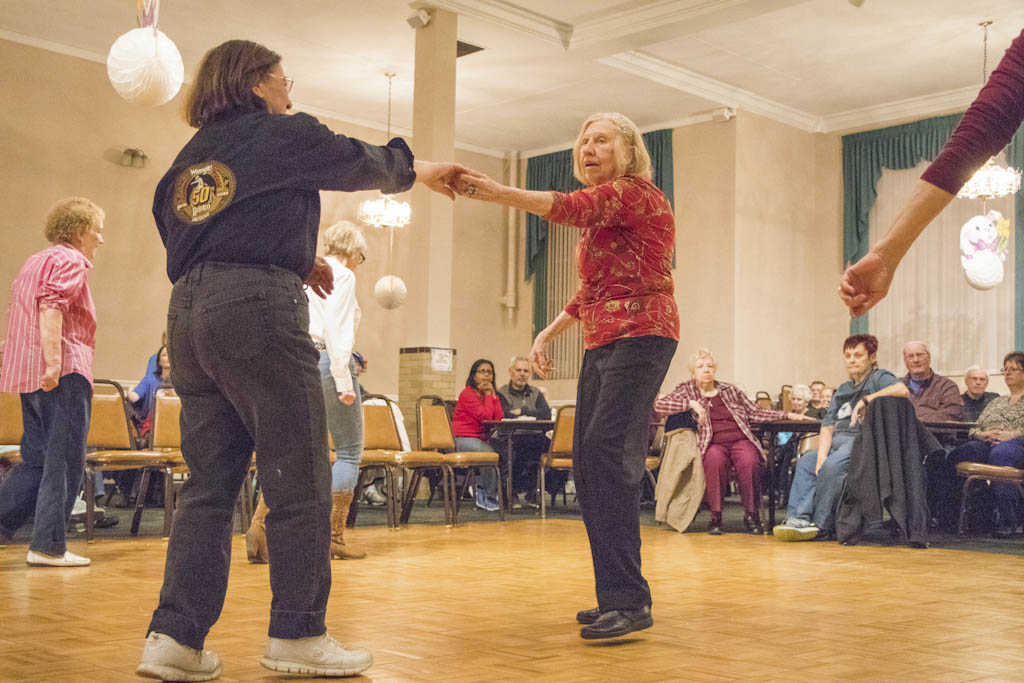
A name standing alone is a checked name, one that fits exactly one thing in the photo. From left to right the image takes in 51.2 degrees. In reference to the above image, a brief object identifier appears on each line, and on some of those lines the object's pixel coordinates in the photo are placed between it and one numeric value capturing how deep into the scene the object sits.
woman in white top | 4.05
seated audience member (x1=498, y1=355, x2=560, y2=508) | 8.36
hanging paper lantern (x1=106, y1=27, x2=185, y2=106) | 5.00
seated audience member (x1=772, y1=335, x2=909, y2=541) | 5.81
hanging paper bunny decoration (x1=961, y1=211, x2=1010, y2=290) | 9.86
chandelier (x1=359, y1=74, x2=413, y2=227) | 9.77
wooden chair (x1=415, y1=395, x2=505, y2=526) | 6.57
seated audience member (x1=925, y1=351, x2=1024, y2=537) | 6.16
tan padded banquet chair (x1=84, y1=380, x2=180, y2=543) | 5.15
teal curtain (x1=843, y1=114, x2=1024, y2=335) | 11.05
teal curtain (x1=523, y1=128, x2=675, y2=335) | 12.51
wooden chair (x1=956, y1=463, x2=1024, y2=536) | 5.79
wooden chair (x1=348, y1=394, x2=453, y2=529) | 6.11
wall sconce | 9.72
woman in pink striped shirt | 3.93
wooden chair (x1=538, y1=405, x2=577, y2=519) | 7.03
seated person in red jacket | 7.98
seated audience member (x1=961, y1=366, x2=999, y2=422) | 7.61
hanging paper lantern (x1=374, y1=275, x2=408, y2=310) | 10.71
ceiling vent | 9.42
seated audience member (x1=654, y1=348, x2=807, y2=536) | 6.33
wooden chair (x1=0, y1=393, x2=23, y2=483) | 5.06
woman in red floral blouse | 2.65
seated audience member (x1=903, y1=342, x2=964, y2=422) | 6.73
